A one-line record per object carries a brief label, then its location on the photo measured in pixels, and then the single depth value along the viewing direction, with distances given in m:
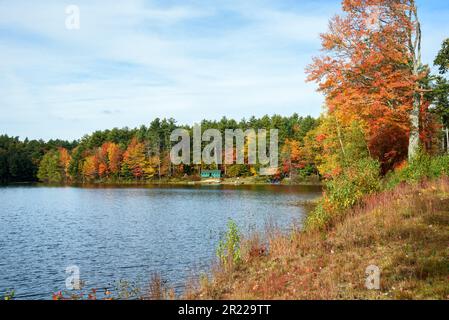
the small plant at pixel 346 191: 16.30
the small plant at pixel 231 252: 13.64
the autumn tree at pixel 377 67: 22.67
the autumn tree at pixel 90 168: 110.69
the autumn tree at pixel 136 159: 102.31
